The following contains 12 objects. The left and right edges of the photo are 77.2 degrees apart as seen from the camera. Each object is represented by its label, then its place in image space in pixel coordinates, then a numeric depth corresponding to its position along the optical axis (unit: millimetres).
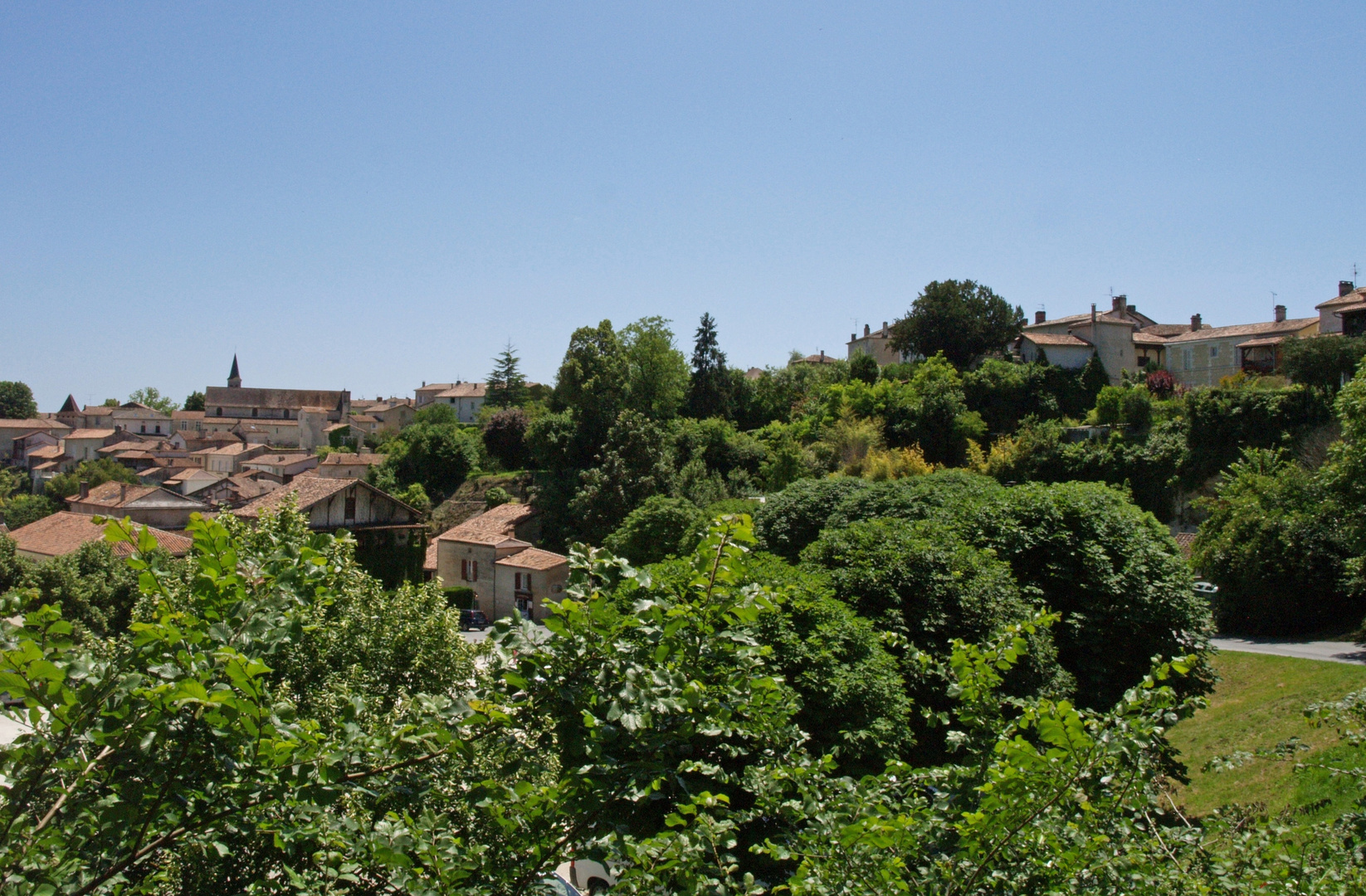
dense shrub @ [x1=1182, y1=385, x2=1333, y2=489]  35250
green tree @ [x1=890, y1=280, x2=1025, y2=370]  54125
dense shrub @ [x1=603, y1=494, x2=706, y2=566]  37750
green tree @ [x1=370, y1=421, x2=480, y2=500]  64062
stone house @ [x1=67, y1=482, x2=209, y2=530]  47125
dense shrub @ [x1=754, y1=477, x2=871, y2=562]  22781
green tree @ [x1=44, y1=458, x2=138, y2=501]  74750
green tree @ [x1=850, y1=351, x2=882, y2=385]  56656
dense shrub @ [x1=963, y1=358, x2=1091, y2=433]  47312
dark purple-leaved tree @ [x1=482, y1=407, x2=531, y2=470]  61844
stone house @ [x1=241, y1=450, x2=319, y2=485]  78625
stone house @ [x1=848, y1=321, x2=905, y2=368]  72000
